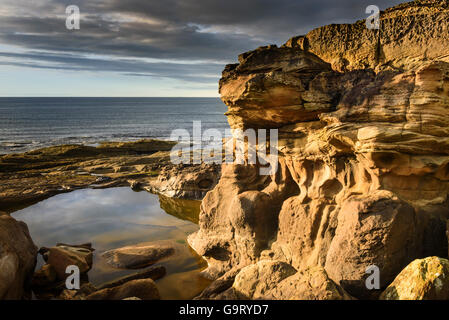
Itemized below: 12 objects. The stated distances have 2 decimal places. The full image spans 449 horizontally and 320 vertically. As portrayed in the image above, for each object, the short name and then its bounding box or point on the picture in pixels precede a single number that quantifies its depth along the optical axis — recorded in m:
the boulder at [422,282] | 5.78
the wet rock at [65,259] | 10.65
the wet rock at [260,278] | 7.01
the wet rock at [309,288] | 6.00
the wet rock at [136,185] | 21.56
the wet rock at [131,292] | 8.06
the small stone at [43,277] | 10.19
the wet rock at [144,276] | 10.12
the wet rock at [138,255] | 11.58
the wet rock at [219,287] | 8.00
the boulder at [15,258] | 7.88
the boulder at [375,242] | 7.02
